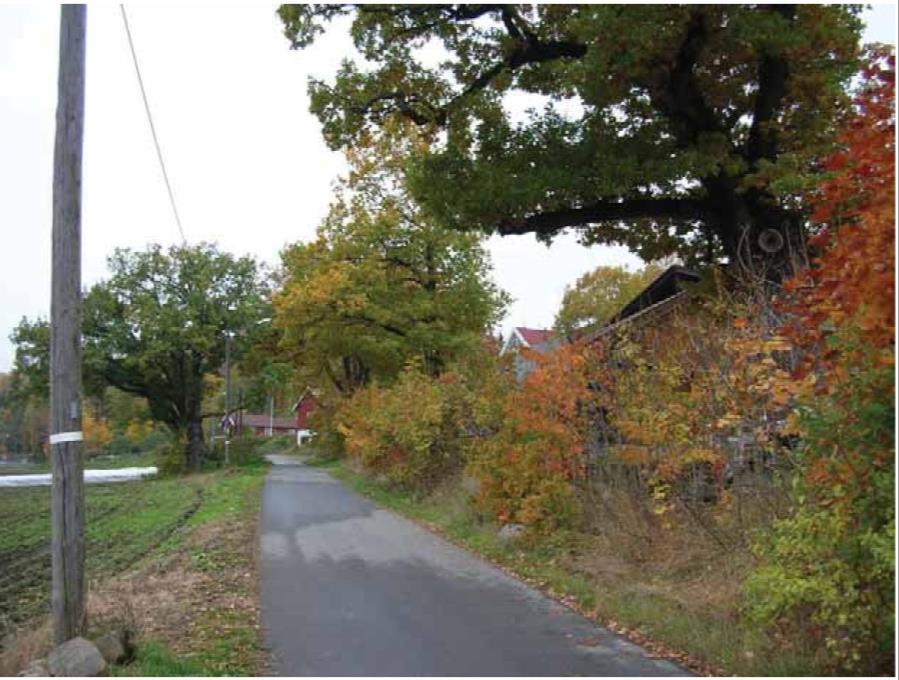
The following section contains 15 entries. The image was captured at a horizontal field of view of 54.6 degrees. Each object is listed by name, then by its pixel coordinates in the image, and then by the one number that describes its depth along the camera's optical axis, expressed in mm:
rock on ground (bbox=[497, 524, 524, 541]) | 12086
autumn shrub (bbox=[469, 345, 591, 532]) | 11344
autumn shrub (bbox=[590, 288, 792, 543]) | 8188
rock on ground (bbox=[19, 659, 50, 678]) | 6527
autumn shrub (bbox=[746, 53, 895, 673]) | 4828
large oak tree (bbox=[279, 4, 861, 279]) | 12766
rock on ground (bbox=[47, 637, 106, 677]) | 6387
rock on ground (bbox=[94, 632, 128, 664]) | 6742
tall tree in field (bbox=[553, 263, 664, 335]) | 54938
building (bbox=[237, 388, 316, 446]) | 92812
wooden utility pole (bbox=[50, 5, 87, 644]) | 7016
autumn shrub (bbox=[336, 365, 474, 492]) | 19750
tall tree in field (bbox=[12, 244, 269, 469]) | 40969
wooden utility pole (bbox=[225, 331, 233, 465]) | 40906
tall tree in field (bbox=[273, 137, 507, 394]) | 32906
